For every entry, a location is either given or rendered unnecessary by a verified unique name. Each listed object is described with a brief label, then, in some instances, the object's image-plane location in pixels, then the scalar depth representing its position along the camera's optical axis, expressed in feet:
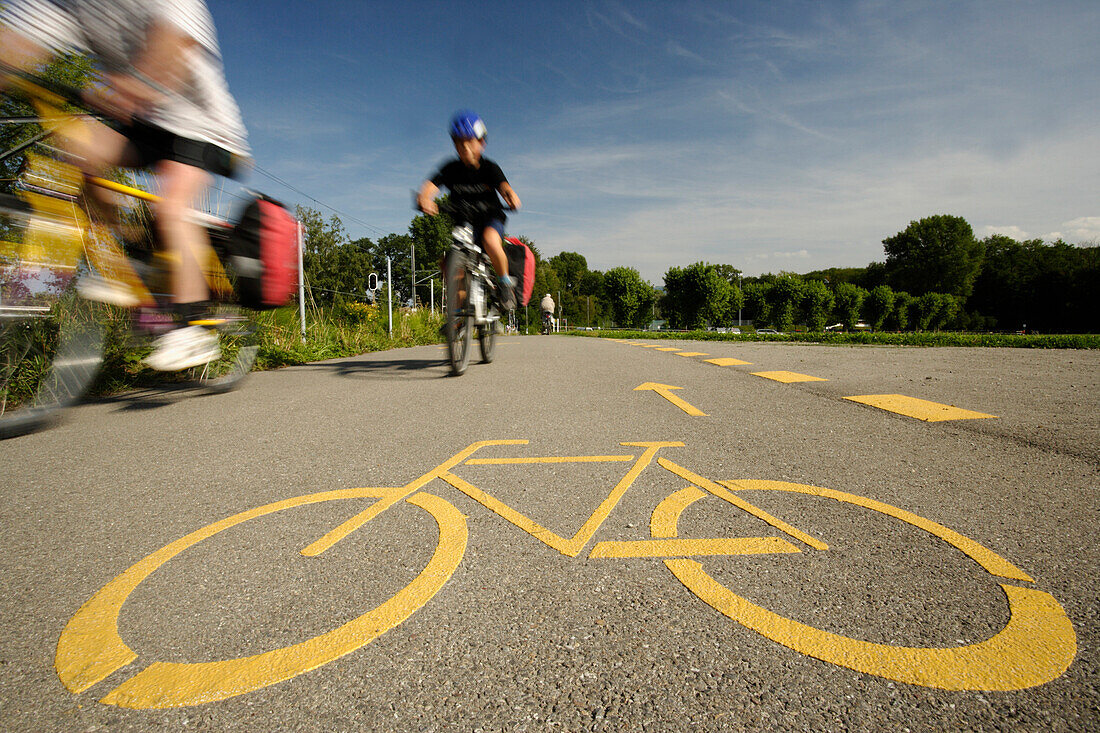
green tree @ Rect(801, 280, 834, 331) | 265.75
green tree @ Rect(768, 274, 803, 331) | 271.28
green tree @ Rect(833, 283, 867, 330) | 266.98
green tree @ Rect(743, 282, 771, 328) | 293.64
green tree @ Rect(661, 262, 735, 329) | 257.75
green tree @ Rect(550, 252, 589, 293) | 413.39
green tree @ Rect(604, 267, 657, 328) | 272.72
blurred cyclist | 9.61
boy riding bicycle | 18.06
